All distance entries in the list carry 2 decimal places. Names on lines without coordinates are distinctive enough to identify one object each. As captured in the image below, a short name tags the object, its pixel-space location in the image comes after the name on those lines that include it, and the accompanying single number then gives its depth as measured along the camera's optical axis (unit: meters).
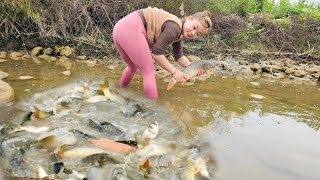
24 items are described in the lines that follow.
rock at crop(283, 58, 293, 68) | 5.56
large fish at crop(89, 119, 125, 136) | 2.65
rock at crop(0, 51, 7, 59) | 5.15
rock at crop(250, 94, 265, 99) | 4.06
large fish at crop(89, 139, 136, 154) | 2.37
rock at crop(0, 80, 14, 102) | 3.21
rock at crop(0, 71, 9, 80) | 4.09
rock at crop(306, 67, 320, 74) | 5.23
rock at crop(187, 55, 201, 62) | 5.47
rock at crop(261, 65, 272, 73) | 5.25
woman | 3.36
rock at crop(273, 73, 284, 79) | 5.07
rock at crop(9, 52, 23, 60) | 5.16
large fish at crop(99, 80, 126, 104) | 3.37
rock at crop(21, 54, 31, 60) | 5.21
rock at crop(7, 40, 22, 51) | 5.54
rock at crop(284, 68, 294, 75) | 5.20
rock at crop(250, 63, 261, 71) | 5.26
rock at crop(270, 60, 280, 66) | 5.60
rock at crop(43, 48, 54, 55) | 5.48
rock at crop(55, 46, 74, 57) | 5.45
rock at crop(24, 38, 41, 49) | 5.61
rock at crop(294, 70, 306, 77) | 5.13
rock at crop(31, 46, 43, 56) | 5.39
